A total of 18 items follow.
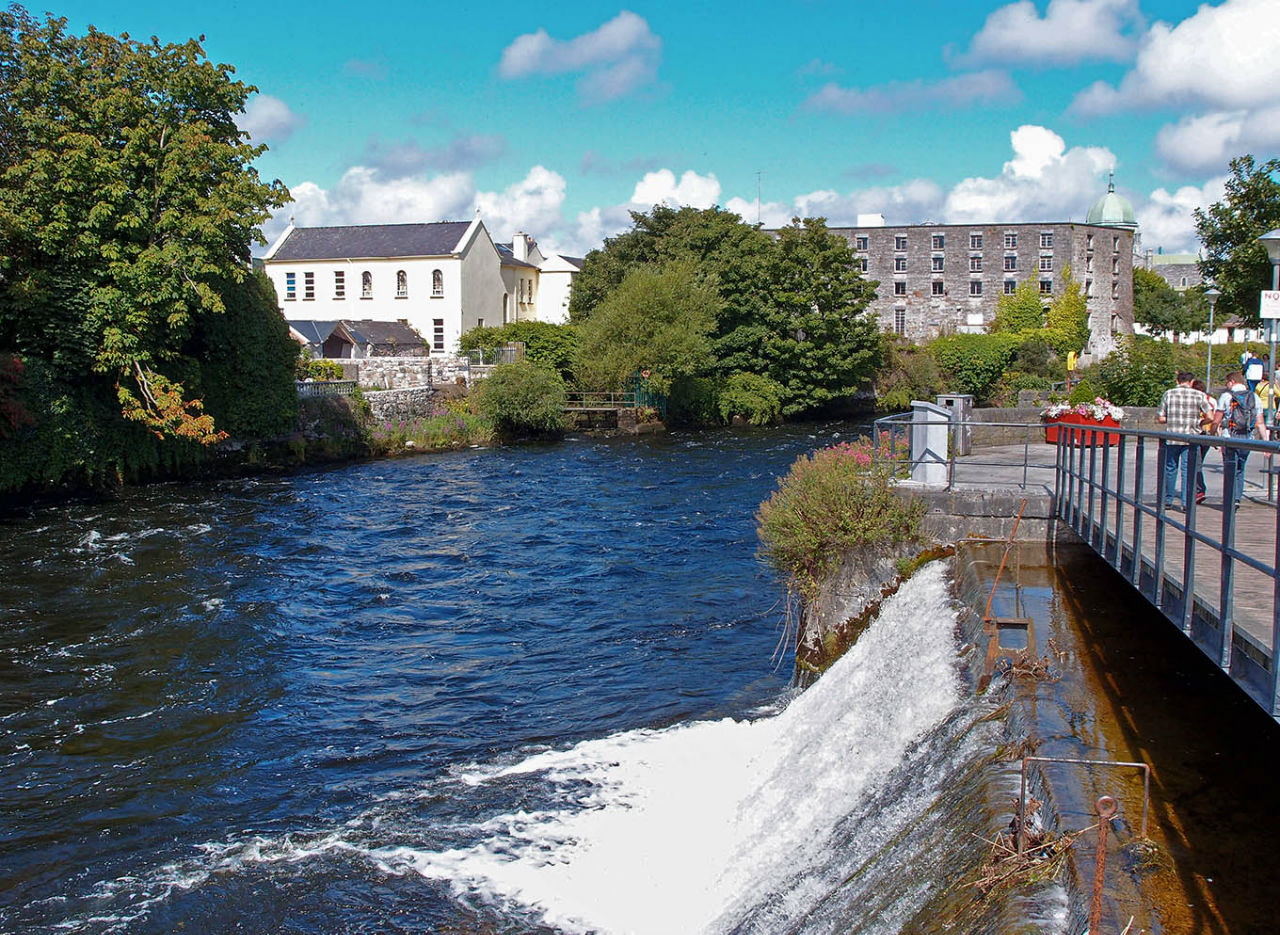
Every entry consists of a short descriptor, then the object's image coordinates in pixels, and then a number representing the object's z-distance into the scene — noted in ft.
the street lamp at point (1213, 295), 77.18
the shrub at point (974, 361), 199.00
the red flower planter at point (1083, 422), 32.89
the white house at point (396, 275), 197.57
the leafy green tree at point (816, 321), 169.89
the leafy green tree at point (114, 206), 80.89
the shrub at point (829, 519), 38.60
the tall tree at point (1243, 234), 69.82
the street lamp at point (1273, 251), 43.93
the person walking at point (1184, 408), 40.55
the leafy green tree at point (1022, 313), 248.32
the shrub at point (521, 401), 141.49
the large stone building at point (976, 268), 258.78
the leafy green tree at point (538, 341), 179.52
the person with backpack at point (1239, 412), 43.32
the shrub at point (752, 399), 165.58
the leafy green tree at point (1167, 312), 325.42
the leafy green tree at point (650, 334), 159.84
